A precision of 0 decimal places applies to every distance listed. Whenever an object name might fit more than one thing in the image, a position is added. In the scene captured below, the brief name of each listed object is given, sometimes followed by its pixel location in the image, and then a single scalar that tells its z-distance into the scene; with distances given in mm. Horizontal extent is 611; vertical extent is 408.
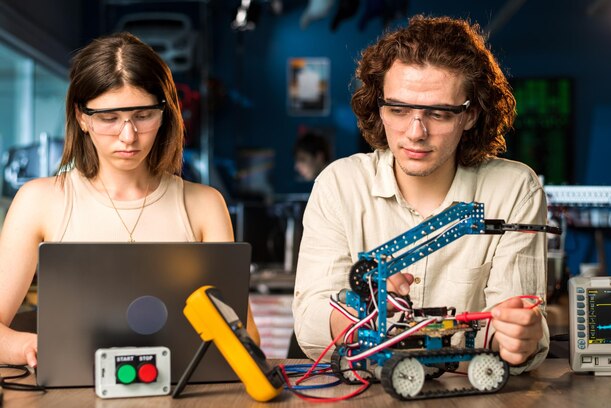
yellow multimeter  1259
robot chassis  1273
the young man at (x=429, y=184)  1696
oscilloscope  1522
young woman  1824
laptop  1312
